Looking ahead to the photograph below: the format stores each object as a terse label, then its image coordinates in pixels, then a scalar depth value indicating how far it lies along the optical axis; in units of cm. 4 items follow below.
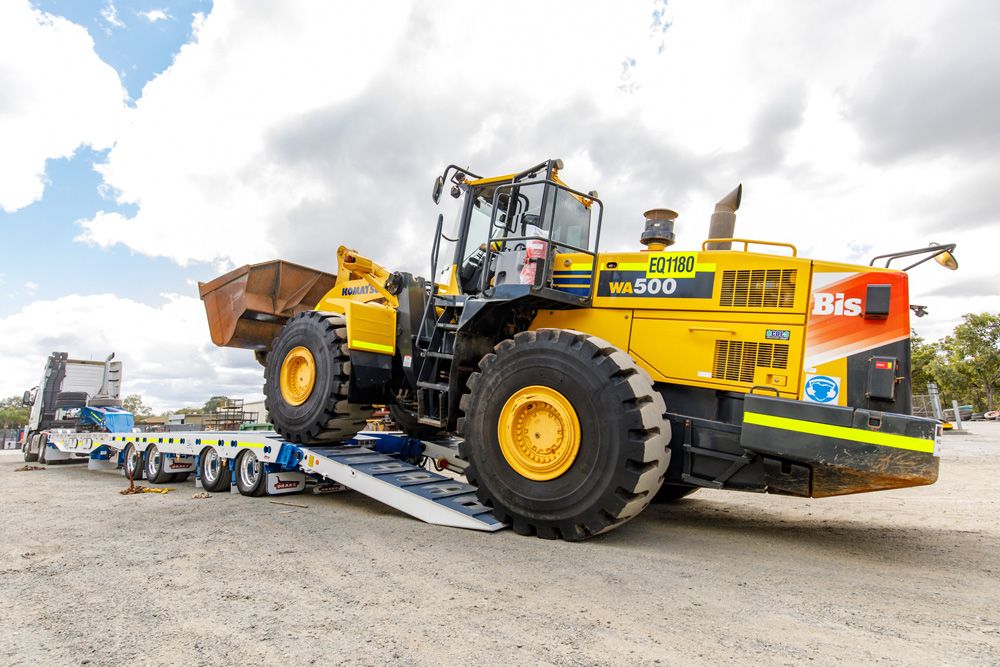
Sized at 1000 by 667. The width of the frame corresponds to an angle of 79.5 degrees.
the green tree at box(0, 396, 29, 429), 7741
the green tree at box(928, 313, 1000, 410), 4388
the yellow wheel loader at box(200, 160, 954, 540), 470
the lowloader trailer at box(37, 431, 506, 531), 595
